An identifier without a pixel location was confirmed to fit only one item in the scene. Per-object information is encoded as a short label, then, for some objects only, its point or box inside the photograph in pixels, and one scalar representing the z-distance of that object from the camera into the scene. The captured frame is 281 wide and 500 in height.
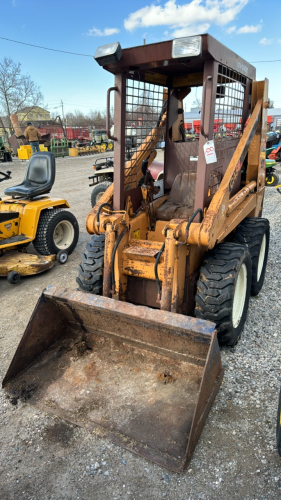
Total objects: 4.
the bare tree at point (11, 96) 29.61
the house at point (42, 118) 54.09
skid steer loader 2.41
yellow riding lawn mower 4.72
